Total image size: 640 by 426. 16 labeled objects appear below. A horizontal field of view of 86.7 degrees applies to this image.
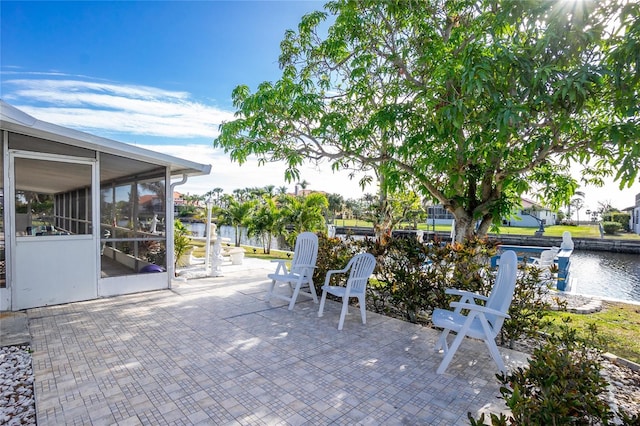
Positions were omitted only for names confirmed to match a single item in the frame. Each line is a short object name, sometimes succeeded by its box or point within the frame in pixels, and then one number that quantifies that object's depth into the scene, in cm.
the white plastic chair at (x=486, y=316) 315
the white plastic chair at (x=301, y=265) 532
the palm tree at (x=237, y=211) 1913
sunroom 485
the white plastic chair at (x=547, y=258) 977
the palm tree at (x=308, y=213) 1471
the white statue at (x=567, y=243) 1149
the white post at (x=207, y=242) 855
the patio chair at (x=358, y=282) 447
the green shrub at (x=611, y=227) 3094
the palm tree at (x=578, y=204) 5962
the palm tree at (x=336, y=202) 5209
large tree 309
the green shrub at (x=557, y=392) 158
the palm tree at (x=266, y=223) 1634
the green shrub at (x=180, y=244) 895
